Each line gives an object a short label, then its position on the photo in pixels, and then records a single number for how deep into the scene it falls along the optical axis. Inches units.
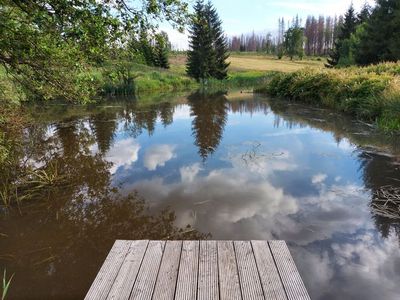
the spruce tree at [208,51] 1711.4
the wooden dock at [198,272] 109.3
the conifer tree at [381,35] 1126.8
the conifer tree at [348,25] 1910.7
